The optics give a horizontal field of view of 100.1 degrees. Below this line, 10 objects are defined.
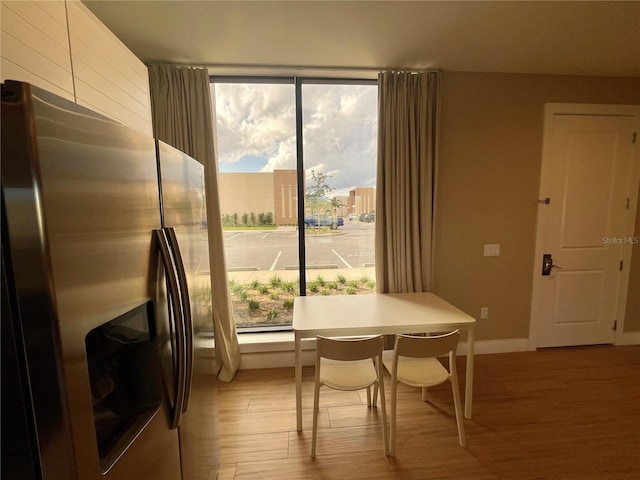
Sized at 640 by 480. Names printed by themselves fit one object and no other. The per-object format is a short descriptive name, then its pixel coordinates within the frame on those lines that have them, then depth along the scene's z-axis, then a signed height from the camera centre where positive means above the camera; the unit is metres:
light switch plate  2.69 -0.39
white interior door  2.64 -0.15
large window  2.55 +0.25
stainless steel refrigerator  0.51 -0.20
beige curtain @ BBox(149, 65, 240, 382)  2.22 +0.71
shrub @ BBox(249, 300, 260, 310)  2.78 -0.94
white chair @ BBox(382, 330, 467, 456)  1.60 -1.05
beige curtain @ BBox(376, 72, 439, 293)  2.40 +0.30
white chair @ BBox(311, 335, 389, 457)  1.56 -1.05
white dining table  1.77 -0.75
